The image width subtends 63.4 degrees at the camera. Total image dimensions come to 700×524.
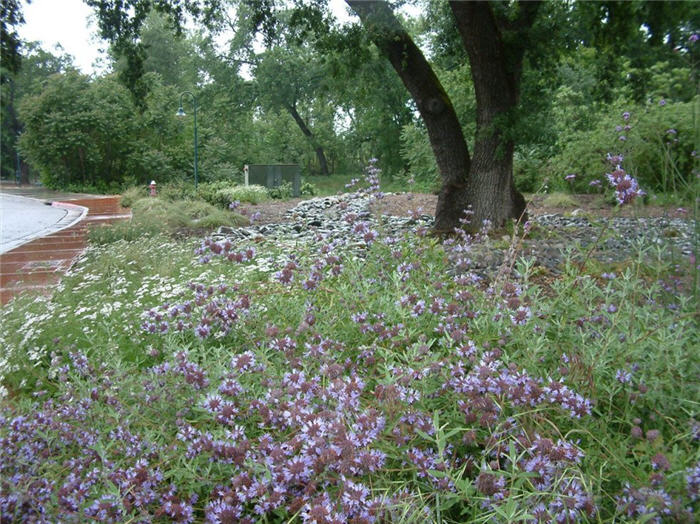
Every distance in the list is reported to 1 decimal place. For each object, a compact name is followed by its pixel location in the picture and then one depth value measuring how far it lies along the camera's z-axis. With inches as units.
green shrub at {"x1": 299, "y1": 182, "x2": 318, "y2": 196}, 882.8
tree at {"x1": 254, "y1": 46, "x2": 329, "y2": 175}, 1321.4
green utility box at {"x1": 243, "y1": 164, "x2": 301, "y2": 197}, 831.7
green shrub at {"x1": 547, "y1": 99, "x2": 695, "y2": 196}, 410.9
